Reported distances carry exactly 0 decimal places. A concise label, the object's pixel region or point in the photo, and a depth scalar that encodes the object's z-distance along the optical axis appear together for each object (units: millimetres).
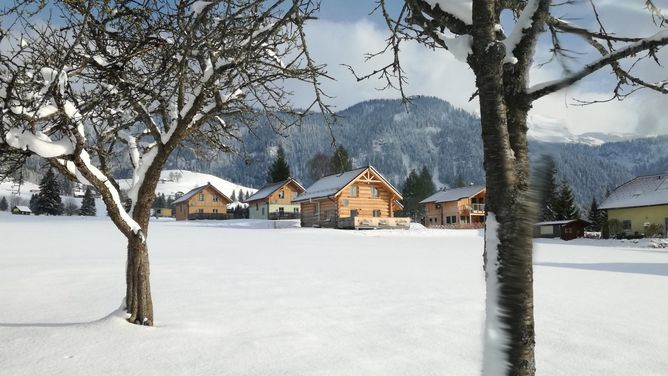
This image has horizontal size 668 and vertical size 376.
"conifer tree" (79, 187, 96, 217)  83062
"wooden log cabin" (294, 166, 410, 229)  40281
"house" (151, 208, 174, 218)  110506
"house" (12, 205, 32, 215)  79988
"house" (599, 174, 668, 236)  35969
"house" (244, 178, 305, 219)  58906
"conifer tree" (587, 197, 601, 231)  55250
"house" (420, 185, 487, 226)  56875
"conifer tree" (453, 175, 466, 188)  91356
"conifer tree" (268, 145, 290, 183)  62844
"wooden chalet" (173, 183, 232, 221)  69438
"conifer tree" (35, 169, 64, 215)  69650
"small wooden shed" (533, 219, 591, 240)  40688
